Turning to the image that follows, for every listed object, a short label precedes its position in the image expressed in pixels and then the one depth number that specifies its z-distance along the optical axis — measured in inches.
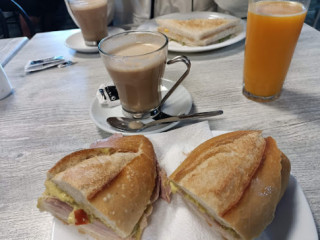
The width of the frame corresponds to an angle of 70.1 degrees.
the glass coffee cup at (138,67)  11.9
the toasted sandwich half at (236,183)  7.1
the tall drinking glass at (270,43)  11.7
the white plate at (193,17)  18.6
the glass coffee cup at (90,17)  20.0
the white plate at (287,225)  6.9
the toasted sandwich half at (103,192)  7.6
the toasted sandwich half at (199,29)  19.6
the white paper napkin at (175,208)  7.7
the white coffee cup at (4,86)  15.5
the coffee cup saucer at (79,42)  20.1
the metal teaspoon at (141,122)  11.7
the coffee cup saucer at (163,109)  11.7
